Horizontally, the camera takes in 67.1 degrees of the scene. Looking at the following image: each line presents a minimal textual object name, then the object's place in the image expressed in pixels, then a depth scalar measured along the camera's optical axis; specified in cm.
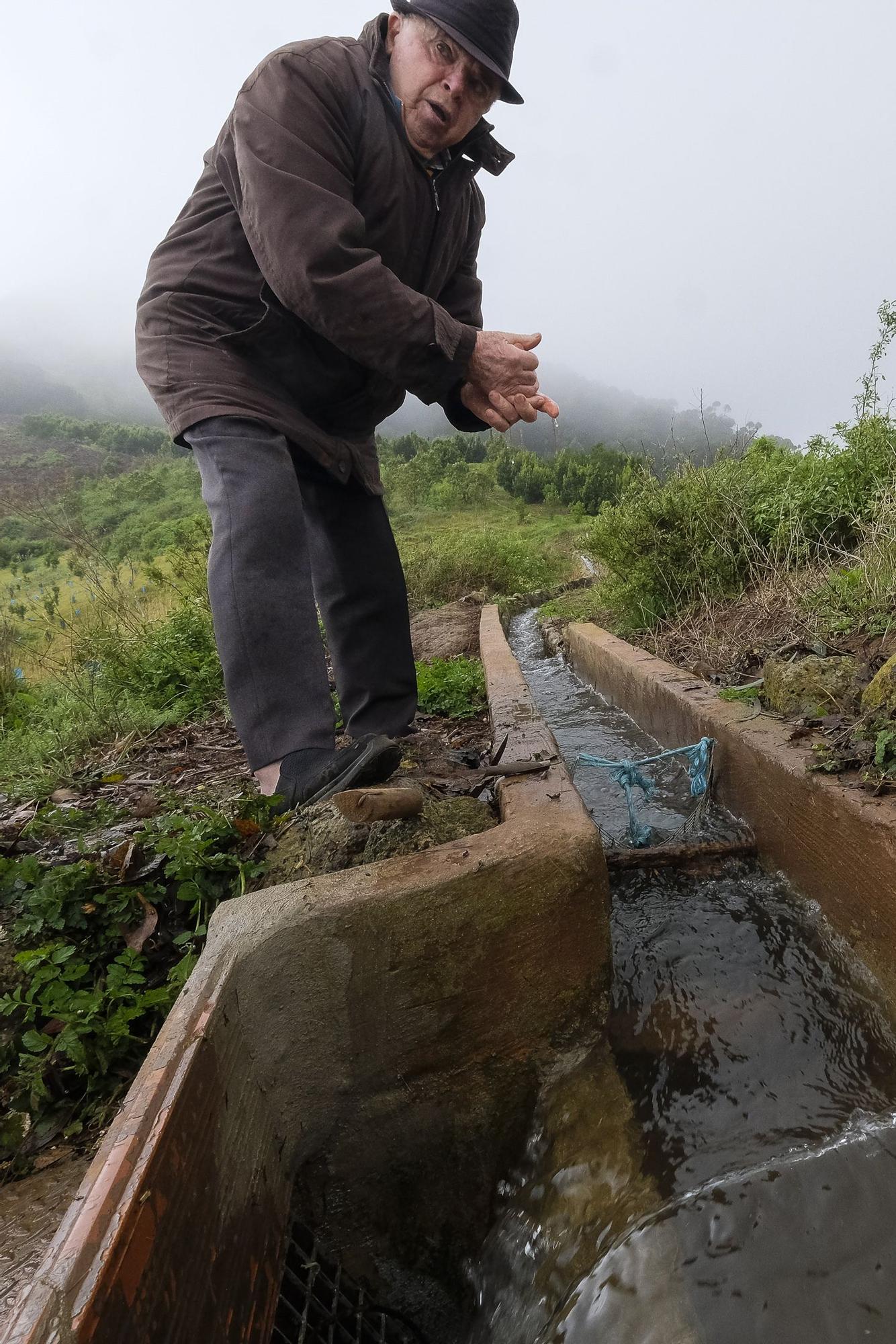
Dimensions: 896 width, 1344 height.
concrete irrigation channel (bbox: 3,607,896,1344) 85
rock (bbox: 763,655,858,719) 198
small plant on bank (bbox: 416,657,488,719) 342
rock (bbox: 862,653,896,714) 169
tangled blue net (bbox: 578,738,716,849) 217
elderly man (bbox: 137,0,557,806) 164
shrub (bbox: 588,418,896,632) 387
